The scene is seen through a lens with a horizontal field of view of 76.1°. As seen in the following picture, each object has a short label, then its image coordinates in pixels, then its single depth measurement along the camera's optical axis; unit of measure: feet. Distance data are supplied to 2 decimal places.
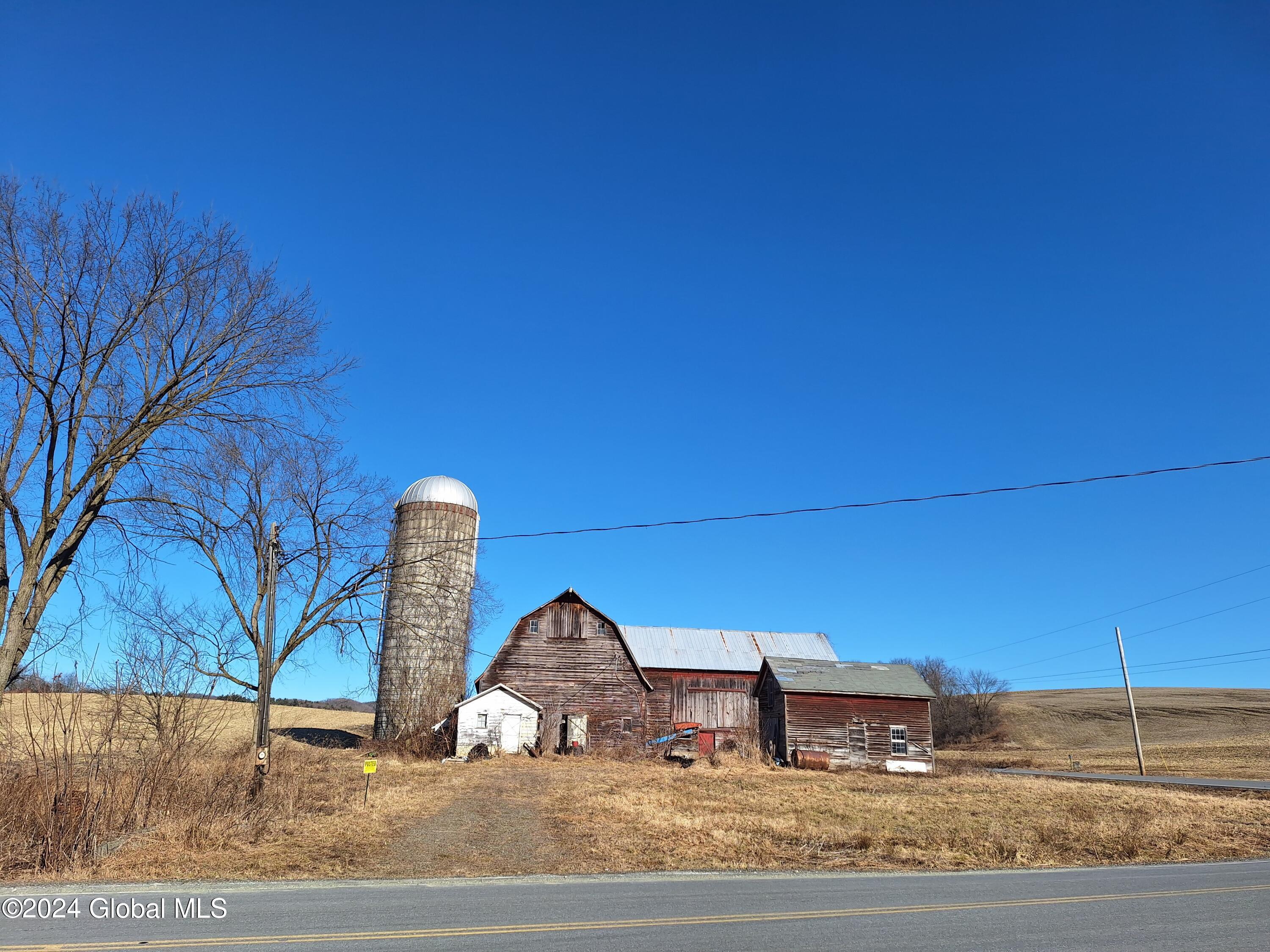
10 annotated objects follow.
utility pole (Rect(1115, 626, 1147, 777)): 112.56
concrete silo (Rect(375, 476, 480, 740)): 110.52
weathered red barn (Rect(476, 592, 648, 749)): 120.78
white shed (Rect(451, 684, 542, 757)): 109.09
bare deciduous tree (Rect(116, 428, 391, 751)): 84.23
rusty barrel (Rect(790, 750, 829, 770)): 114.83
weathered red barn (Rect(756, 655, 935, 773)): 118.52
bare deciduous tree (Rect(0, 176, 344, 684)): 45.88
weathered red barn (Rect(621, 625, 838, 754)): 135.54
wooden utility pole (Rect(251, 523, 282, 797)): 56.44
